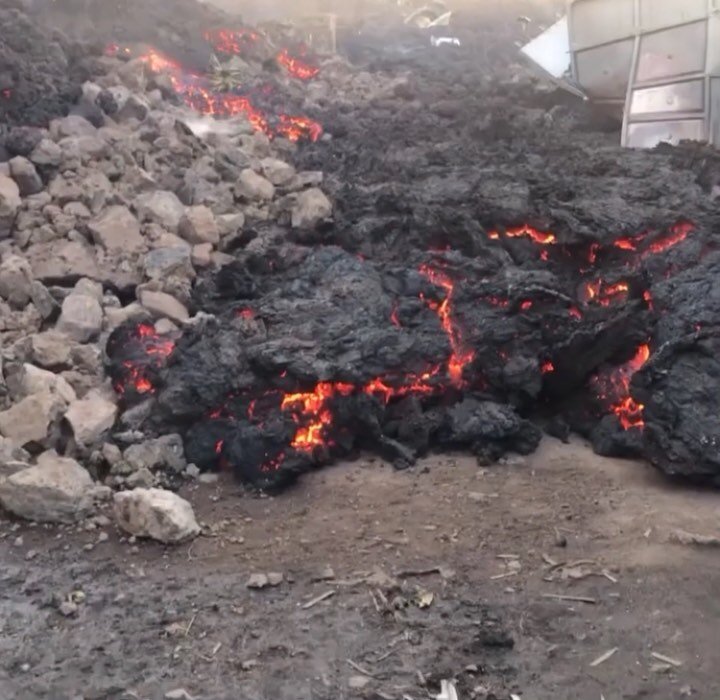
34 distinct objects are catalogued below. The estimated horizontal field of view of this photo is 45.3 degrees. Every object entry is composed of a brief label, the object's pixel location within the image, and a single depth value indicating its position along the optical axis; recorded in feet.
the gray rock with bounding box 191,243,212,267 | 24.20
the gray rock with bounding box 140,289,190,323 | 21.71
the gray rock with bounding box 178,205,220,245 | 25.05
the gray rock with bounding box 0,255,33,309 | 20.98
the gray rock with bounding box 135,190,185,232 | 25.30
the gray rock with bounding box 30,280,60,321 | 20.85
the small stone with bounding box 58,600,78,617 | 13.00
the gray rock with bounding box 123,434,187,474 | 17.04
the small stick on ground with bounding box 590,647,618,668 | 11.54
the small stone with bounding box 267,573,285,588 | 13.57
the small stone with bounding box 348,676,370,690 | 11.27
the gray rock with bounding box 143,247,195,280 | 23.02
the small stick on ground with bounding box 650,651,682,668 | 11.42
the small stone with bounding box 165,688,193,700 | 11.14
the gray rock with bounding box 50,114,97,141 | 28.63
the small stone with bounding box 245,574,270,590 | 13.50
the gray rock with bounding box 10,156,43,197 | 25.03
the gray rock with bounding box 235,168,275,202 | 27.78
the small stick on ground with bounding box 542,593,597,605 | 12.86
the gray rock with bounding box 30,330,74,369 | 19.03
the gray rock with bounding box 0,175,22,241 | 23.26
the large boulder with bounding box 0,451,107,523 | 15.42
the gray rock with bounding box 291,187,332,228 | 25.68
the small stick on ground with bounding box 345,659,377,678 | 11.47
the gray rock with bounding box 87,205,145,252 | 23.90
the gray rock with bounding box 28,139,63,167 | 26.08
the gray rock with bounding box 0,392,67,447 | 16.84
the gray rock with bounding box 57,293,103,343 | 20.33
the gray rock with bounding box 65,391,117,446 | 17.19
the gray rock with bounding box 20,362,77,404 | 17.78
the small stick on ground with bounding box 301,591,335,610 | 13.01
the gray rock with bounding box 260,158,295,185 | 29.22
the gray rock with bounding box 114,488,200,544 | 14.69
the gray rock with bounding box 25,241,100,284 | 22.30
